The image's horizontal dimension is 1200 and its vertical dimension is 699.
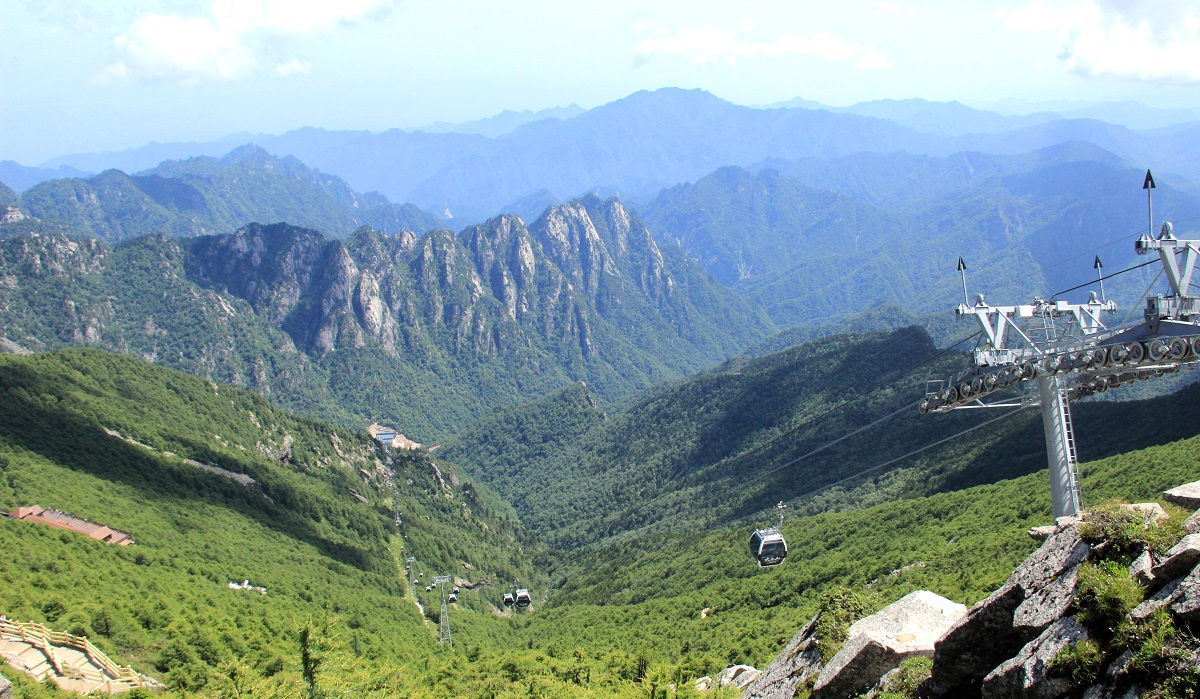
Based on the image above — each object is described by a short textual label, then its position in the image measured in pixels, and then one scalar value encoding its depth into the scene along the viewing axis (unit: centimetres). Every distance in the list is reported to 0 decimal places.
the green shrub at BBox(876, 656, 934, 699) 2500
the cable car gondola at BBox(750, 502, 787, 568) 6769
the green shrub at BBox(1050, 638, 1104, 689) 1864
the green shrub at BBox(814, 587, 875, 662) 3309
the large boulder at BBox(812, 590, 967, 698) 2841
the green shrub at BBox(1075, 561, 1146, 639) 1864
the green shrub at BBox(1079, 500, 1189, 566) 1998
